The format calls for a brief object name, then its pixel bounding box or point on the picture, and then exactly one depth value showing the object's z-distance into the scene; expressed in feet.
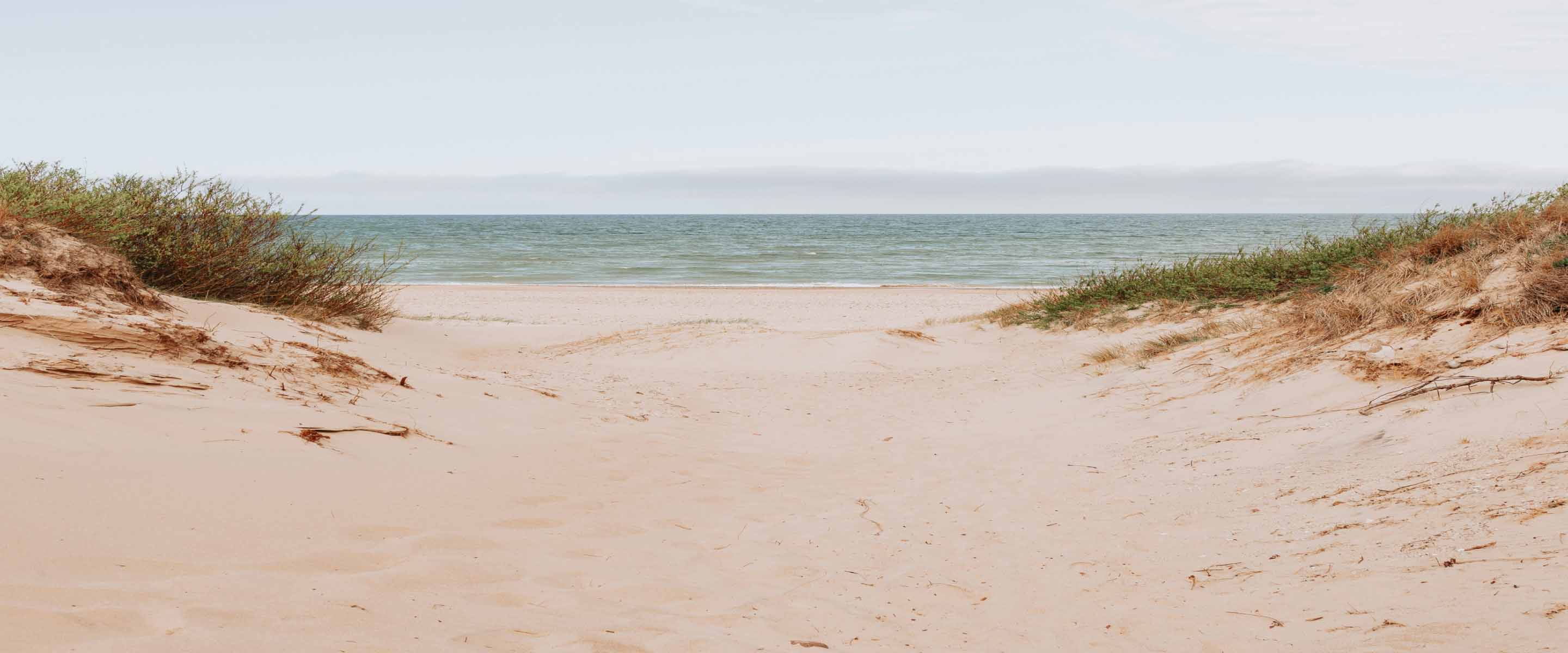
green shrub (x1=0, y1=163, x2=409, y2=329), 30.37
